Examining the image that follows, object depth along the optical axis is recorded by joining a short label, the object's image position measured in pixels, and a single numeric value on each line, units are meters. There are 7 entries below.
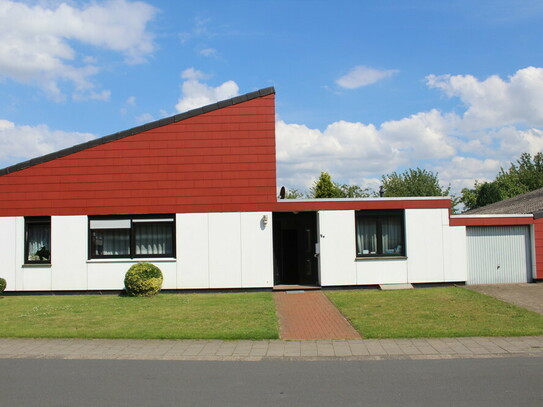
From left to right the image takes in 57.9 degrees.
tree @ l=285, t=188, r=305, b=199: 61.38
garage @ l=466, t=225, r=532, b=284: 15.88
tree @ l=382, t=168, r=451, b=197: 55.94
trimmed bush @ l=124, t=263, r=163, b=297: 14.49
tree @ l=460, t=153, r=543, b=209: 54.97
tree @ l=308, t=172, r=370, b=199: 30.03
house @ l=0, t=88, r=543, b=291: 15.45
